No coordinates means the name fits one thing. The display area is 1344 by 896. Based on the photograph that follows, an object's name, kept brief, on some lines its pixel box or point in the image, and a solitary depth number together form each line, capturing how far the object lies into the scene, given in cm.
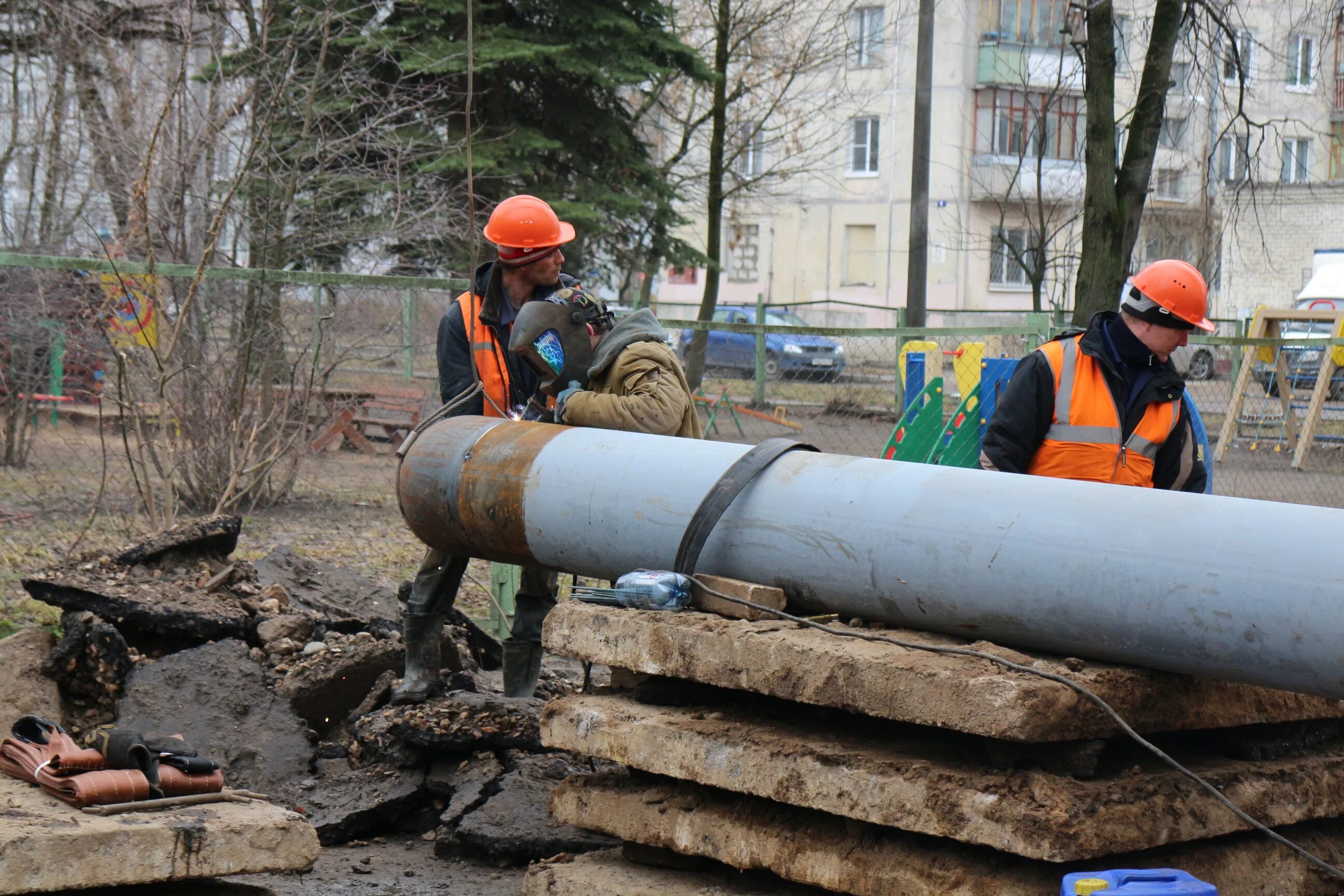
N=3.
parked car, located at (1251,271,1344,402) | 1494
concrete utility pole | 1667
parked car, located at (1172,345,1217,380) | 1670
